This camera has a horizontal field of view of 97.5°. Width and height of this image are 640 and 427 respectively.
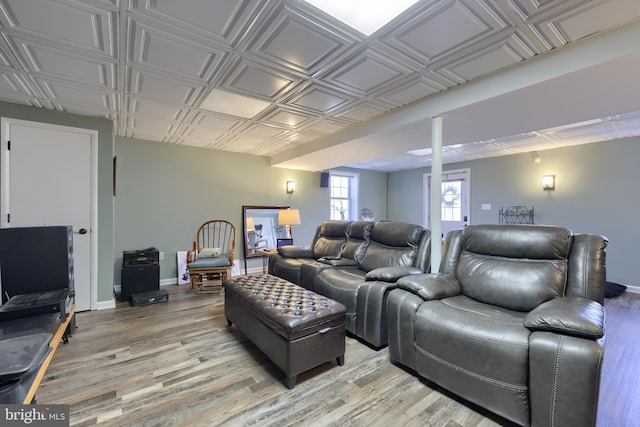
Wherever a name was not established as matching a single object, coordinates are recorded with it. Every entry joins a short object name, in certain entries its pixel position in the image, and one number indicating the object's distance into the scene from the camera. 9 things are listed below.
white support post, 2.83
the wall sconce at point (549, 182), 4.96
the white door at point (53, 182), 2.98
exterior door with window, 6.18
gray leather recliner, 1.35
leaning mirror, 5.32
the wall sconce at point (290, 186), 5.89
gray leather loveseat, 2.47
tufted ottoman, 1.91
